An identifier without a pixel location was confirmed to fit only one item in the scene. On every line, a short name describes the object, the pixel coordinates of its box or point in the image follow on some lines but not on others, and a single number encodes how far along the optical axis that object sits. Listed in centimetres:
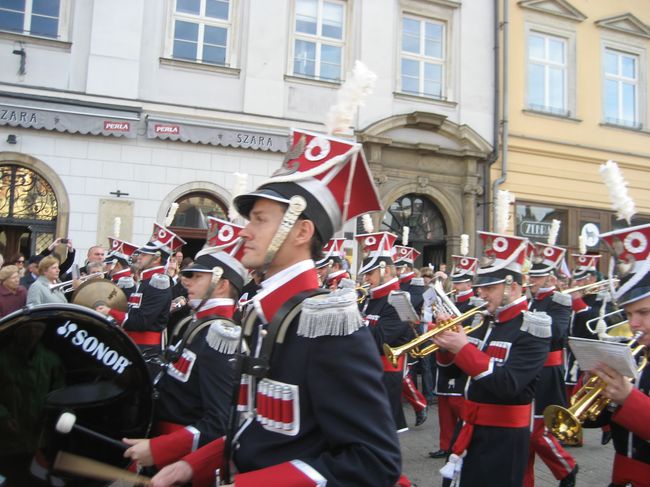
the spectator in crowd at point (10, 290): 652
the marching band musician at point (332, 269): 882
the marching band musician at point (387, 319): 623
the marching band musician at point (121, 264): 770
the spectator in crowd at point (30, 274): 806
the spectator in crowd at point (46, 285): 650
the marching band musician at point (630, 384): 259
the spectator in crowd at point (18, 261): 836
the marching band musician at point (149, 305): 659
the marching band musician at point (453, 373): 447
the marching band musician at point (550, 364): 486
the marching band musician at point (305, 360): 165
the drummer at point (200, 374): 258
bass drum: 268
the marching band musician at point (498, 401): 368
